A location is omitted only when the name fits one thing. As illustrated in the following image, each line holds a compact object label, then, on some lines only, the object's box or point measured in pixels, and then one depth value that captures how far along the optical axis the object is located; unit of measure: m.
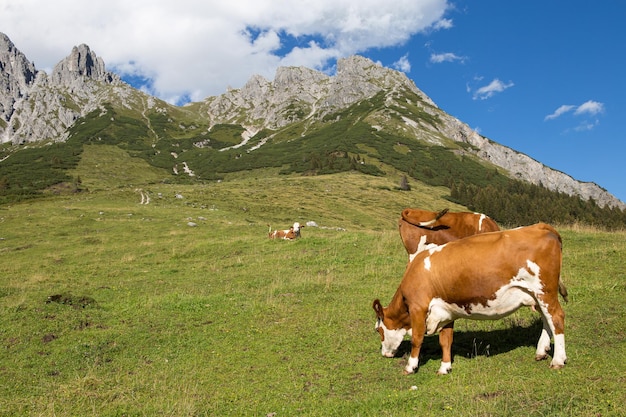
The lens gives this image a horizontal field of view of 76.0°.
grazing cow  7.52
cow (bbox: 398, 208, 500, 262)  13.04
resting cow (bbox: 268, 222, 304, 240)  29.14
